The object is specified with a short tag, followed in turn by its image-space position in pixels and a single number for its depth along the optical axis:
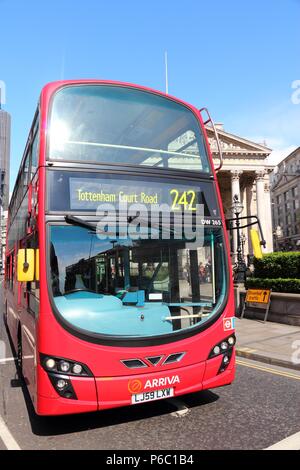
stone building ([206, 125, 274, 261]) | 54.50
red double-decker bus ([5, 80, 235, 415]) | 3.71
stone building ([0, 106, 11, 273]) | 68.50
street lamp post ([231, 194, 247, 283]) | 16.04
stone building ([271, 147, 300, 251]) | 86.33
